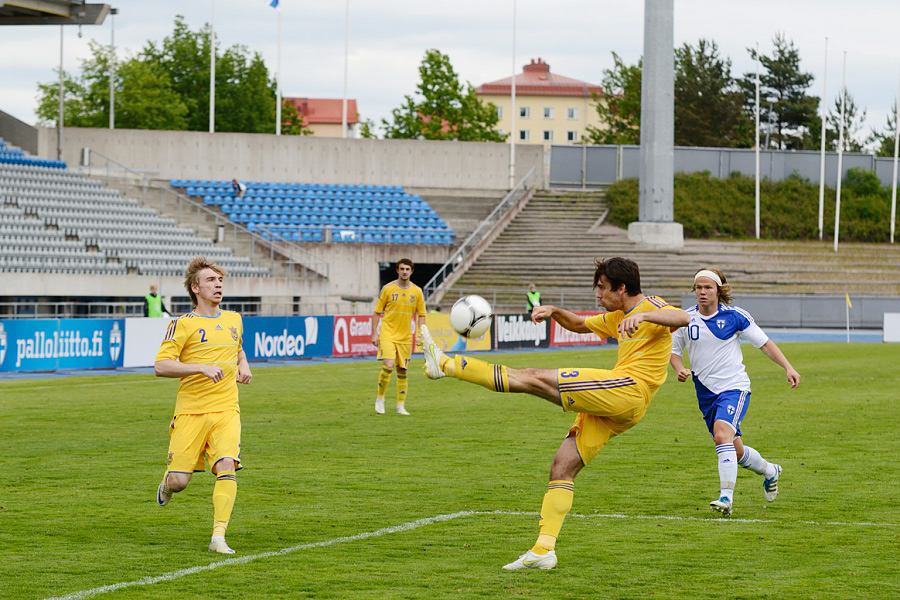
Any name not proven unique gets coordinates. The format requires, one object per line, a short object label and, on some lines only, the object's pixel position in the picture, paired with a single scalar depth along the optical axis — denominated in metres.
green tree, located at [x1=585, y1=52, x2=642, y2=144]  96.06
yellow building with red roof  140.00
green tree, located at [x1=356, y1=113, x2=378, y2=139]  107.75
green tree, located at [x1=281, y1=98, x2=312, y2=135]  101.75
